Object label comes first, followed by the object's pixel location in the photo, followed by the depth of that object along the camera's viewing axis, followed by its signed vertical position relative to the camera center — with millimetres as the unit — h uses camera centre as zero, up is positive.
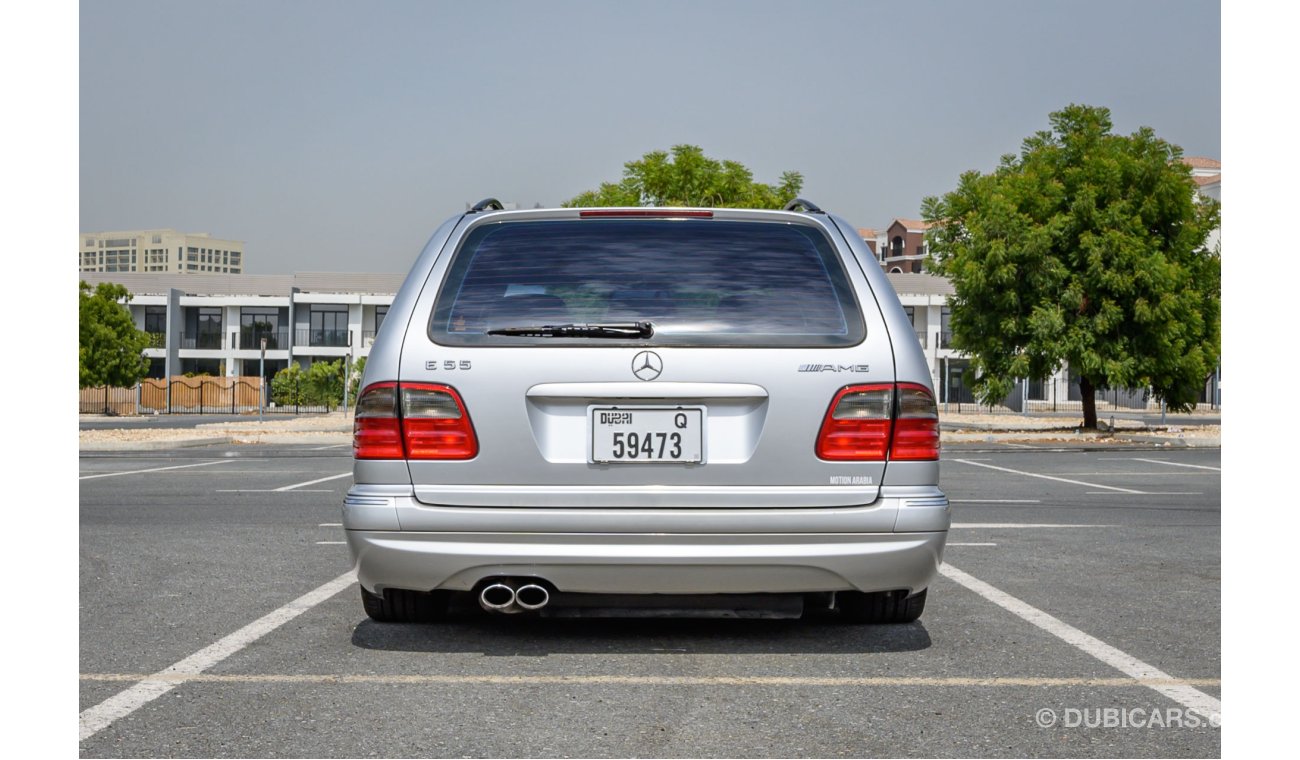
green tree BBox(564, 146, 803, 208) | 42281 +6056
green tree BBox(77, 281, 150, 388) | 47312 +1015
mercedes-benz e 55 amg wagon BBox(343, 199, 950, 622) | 4664 -266
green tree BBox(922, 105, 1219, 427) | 28312 +2256
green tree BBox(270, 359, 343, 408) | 55656 -637
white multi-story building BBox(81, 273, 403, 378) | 76125 +2602
